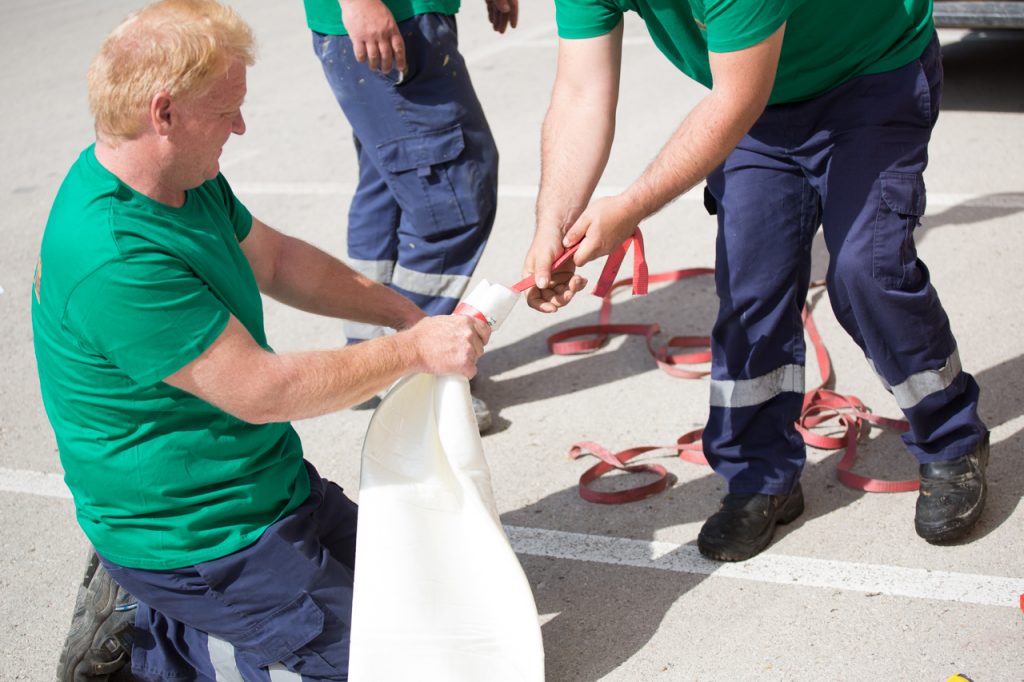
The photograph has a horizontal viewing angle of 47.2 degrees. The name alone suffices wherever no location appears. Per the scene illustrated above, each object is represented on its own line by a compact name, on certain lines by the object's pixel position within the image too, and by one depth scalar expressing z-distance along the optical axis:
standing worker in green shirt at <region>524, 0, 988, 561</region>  2.85
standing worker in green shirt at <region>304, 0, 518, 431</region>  3.93
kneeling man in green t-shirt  2.31
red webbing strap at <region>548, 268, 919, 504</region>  3.57
